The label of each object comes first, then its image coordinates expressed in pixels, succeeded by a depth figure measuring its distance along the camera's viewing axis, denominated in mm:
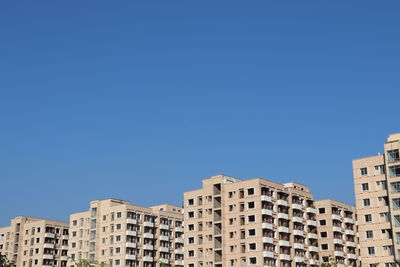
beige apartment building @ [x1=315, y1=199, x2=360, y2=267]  144500
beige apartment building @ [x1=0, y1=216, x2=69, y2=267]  171750
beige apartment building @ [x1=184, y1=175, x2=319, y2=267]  129500
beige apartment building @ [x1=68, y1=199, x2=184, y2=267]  152625
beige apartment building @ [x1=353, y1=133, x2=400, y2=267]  110788
